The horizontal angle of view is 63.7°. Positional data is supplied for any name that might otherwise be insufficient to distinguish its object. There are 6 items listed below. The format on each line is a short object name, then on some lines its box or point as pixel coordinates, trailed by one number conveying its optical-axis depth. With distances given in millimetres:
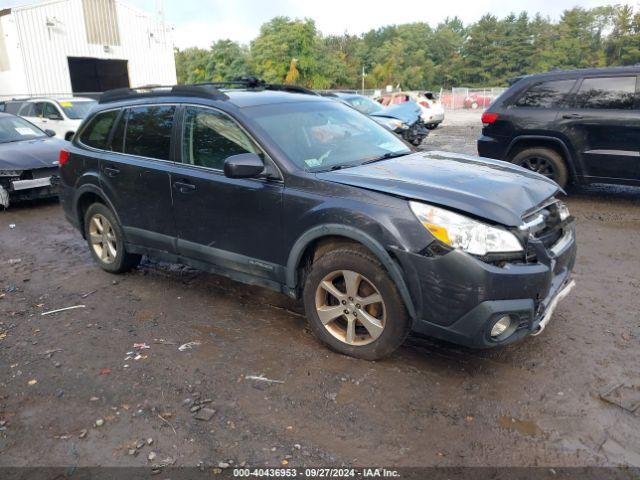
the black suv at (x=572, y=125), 6680
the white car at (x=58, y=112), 13445
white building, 24016
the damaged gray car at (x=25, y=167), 8172
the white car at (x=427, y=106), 20609
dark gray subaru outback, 3016
